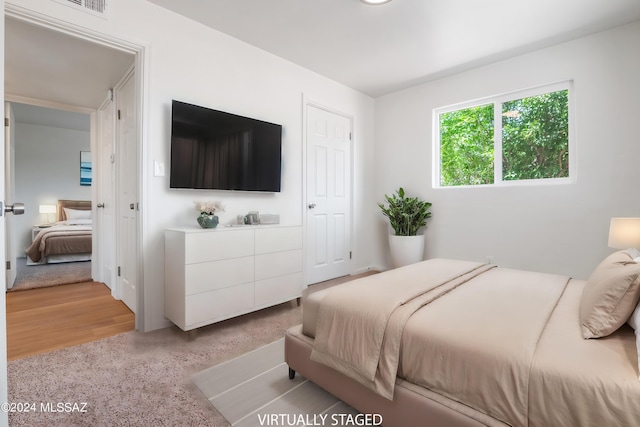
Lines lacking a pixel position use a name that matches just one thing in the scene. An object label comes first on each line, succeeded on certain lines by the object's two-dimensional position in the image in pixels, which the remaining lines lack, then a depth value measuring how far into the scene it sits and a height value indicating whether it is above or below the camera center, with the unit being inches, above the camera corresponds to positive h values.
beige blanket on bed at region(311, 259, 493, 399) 48.8 -19.4
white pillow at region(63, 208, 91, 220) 230.4 -2.4
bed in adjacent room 183.2 -20.3
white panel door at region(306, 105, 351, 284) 144.3 +8.4
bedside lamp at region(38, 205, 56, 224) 228.7 +1.3
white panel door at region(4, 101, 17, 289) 130.4 +8.4
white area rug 56.6 -37.6
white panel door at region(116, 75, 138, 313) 106.5 +6.9
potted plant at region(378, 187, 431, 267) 148.8 -7.9
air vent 80.0 +54.7
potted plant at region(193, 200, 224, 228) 94.6 -0.9
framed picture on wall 245.8 +35.3
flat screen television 98.0 +21.4
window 121.7 +31.6
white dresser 87.0 -18.8
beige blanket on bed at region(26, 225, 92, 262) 182.5 -18.0
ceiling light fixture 90.1 +61.8
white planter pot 148.6 -18.3
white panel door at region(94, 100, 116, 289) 130.2 +5.8
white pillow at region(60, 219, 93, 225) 214.8 -7.9
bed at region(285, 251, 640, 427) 35.7 -19.1
